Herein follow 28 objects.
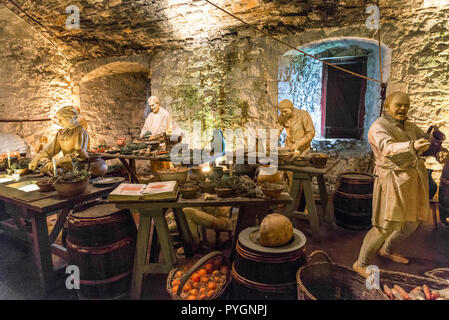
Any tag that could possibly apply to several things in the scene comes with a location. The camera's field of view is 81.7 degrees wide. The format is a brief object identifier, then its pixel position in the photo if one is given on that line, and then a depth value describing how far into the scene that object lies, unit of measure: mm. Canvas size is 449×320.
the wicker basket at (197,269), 1804
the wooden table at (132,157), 4483
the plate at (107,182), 2913
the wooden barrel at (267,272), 1738
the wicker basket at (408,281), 1684
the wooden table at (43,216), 2338
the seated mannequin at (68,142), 3262
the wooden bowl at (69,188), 2434
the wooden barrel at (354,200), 3508
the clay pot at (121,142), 5535
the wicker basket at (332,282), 1705
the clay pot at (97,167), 4305
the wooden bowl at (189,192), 2164
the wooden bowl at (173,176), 2506
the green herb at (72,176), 2484
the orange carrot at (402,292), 1589
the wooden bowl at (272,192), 2188
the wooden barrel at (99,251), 2107
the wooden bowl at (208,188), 2324
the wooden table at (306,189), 3438
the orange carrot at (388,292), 1614
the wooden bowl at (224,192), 2178
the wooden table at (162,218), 2129
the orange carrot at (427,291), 1588
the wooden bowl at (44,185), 2623
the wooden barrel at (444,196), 3457
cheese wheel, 1824
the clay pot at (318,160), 3438
